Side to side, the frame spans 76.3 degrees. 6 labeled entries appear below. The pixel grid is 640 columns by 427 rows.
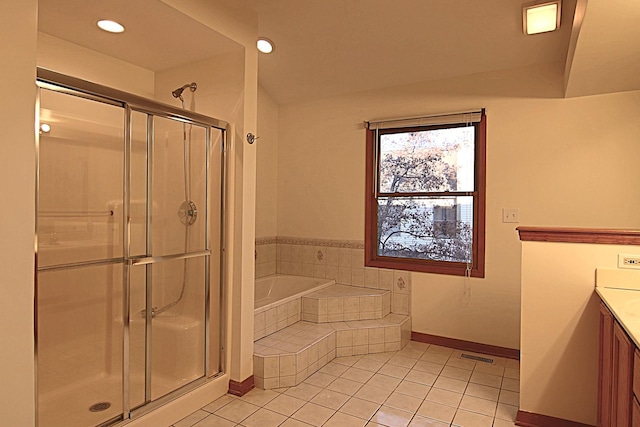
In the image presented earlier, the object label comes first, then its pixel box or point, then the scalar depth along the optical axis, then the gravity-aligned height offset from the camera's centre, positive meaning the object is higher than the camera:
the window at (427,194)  3.52 +0.18
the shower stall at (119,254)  2.13 -0.24
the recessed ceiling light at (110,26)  2.28 +1.06
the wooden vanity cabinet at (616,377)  1.50 -0.68
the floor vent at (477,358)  3.30 -1.18
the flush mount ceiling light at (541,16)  2.50 +1.26
